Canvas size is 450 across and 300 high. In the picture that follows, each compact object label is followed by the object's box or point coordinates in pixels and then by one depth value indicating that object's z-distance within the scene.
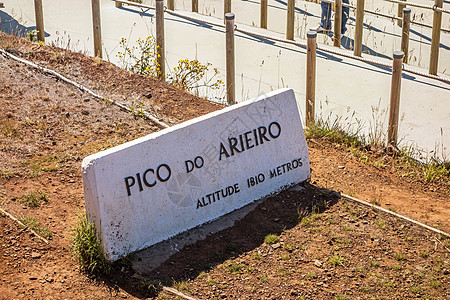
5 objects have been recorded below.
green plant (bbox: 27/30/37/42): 10.67
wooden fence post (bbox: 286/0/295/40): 11.41
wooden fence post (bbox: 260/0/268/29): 12.24
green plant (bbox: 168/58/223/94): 9.43
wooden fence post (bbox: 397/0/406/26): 13.38
